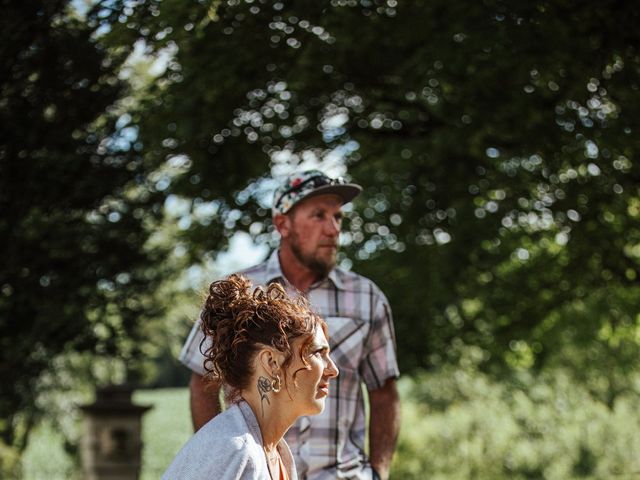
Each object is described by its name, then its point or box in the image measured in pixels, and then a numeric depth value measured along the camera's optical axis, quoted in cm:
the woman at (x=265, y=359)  287
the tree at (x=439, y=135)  665
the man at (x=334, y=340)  437
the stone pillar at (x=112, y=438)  1109
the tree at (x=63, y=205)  739
